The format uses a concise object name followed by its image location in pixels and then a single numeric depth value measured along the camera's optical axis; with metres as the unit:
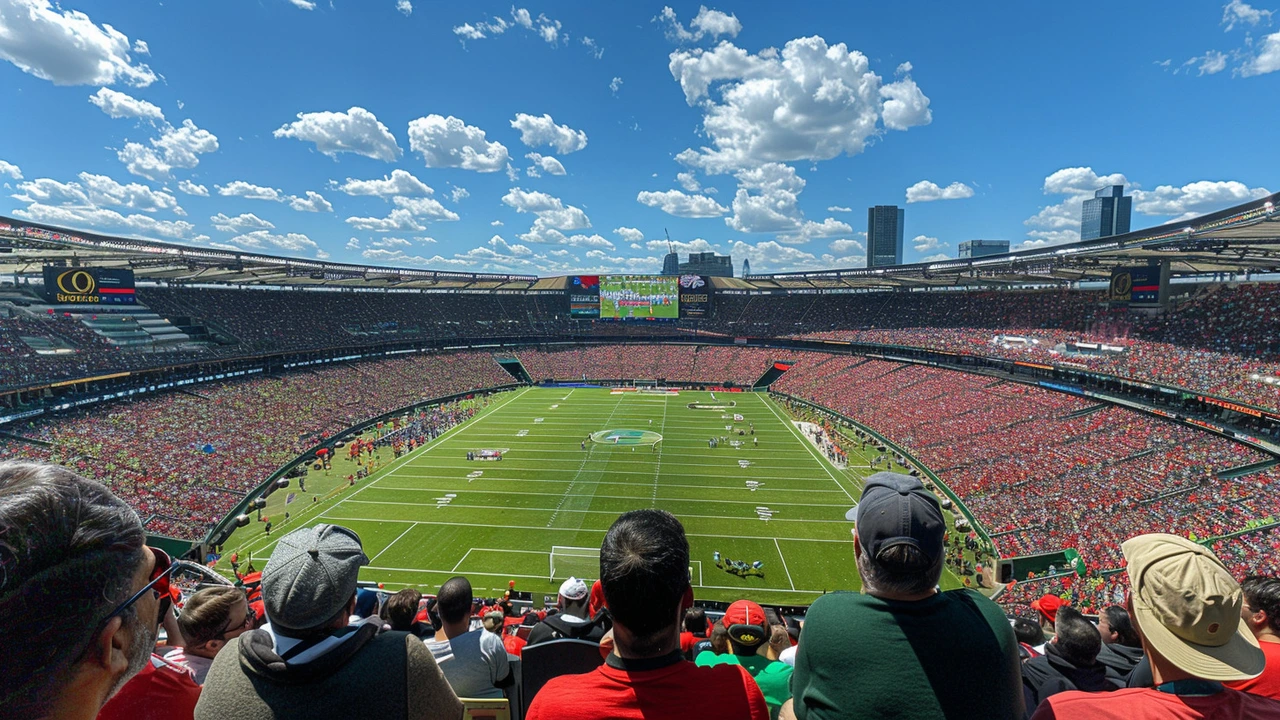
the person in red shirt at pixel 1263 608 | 3.41
